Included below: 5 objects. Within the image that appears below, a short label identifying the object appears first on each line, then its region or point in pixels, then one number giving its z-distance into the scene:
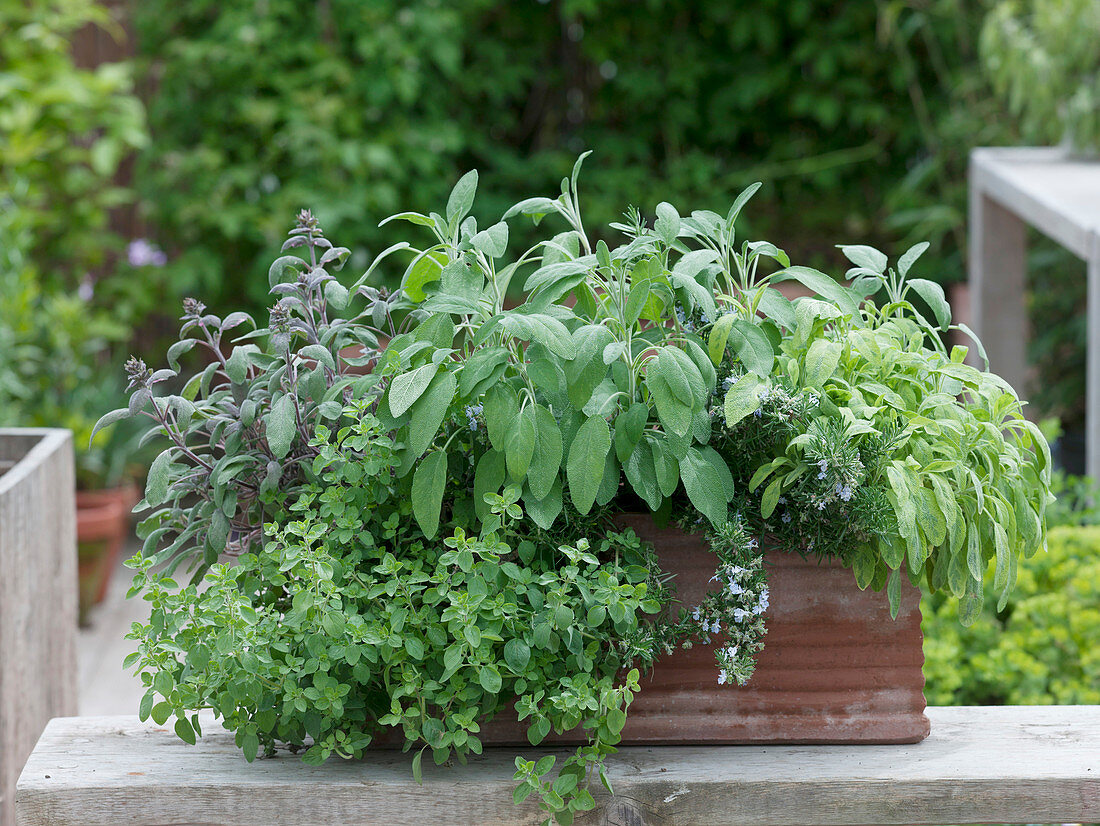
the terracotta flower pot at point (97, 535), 6.30
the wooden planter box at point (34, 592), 3.06
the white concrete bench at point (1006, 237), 5.70
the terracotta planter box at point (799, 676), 2.61
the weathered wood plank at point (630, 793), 2.55
